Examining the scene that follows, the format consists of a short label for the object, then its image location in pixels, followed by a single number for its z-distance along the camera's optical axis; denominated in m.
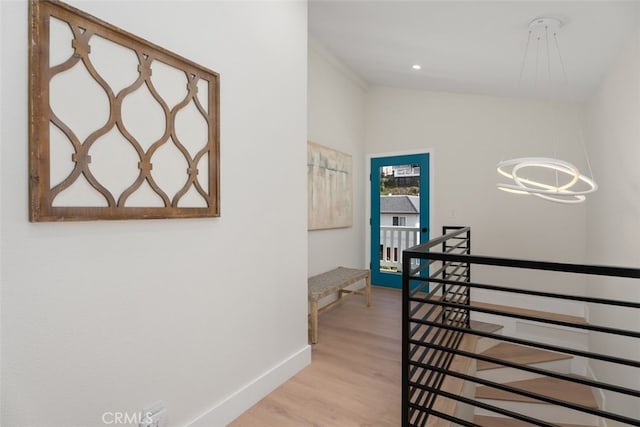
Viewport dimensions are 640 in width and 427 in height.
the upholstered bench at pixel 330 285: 2.95
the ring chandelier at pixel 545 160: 2.14
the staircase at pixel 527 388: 3.04
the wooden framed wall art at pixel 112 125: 1.13
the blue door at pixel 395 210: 4.77
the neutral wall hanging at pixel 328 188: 3.79
